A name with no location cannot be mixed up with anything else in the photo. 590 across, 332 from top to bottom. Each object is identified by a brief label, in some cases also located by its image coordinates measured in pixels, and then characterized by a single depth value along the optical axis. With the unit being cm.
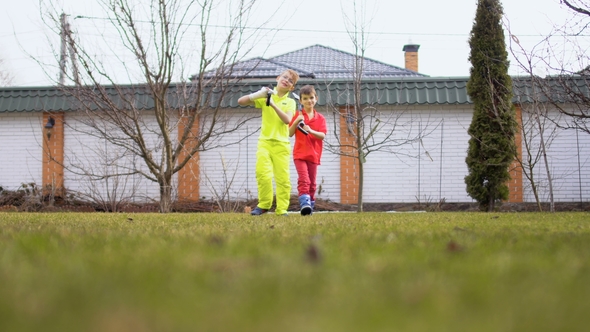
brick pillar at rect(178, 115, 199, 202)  1381
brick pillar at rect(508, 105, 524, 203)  1344
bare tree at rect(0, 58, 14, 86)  4041
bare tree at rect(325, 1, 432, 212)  1351
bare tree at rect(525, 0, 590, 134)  761
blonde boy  805
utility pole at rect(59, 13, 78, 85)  1055
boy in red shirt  819
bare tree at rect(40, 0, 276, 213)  1073
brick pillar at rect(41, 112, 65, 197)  1408
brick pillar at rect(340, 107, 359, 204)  1387
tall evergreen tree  1165
